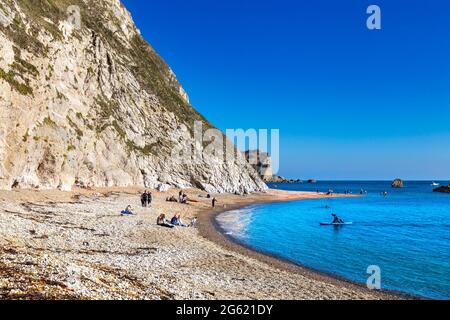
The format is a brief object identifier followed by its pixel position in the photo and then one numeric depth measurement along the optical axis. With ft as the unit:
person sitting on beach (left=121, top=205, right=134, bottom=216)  117.39
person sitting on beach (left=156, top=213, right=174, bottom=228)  106.52
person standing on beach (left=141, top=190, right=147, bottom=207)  145.52
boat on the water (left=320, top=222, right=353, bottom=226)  155.84
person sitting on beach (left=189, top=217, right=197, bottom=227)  119.55
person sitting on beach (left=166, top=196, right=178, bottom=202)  182.70
